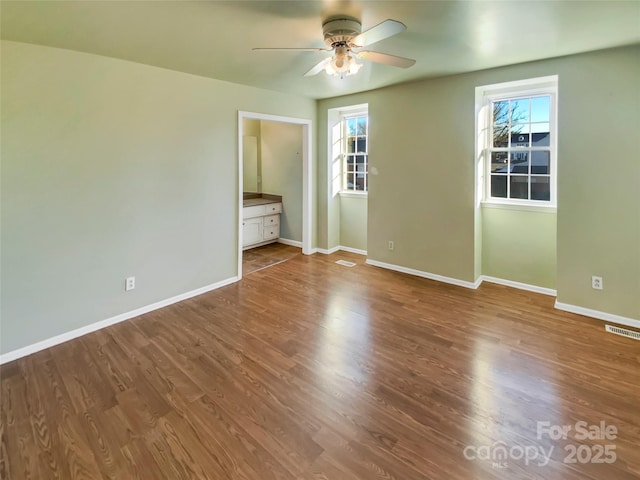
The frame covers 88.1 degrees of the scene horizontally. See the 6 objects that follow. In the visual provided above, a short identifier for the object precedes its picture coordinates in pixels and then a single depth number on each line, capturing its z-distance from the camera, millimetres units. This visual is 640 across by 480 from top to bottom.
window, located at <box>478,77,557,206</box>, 3764
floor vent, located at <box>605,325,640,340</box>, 2964
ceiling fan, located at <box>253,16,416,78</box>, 2143
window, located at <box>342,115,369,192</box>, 5504
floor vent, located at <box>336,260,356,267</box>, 5172
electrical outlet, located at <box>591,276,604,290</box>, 3271
